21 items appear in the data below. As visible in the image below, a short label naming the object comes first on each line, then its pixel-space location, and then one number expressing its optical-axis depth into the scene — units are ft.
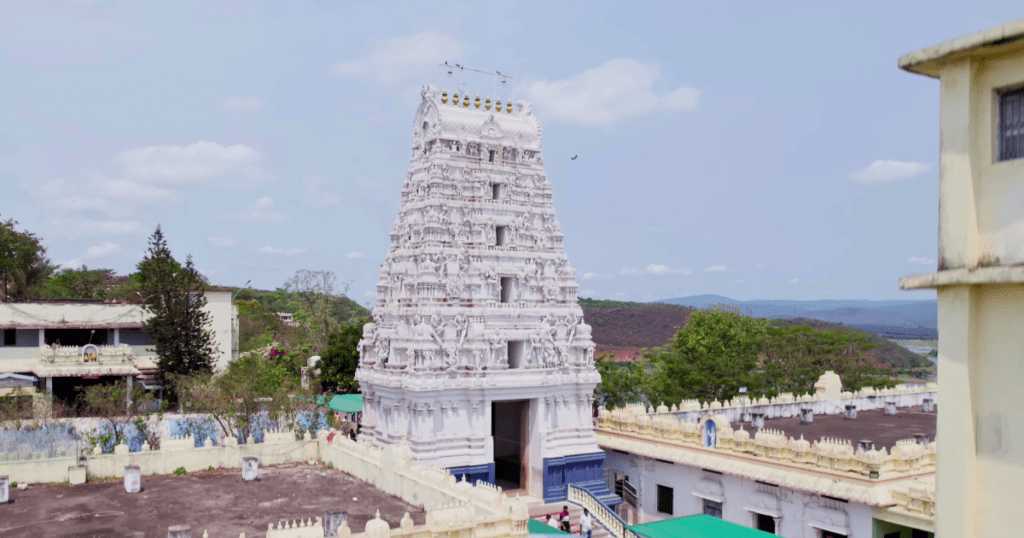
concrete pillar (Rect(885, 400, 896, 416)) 128.36
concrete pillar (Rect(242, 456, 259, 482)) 78.33
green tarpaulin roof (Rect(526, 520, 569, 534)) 79.56
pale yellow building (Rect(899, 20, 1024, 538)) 24.68
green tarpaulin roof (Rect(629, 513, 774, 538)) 74.08
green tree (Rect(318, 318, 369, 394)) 182.29
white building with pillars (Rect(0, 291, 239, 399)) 143.54
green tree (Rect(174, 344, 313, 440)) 118.93
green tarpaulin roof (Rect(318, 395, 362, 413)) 145.49
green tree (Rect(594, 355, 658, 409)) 167.12
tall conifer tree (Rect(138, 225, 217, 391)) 146.20
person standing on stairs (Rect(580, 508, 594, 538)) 92.94
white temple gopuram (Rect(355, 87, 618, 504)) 100.42
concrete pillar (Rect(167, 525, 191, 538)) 53.06
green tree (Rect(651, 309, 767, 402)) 163.73
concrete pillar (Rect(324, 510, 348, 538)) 57.77
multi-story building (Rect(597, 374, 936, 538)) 78.28
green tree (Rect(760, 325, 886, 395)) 178.70
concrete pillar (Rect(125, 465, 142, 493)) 73.56
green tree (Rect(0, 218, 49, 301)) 195.62
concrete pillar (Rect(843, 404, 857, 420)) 122.93
